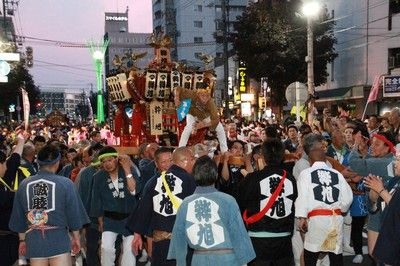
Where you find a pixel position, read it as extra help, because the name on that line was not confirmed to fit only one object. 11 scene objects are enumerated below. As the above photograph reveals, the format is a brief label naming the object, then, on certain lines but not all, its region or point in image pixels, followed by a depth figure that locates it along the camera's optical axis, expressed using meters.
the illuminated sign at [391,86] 19.31
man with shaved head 4.84
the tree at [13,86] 32.50
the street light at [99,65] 35.25
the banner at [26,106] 13.25
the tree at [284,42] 28.03
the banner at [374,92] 13.48
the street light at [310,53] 16.52
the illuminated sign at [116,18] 124.78
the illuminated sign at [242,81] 33.64
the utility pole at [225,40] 27.00
